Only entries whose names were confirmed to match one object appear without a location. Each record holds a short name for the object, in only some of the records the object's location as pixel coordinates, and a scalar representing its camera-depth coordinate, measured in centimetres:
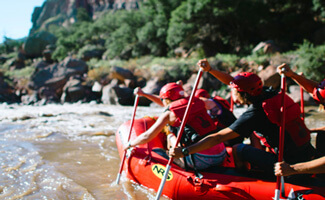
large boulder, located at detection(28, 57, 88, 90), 1697
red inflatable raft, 243
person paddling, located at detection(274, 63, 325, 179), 210
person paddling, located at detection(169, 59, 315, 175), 239
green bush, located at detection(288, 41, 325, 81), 1101
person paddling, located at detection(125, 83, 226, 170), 298
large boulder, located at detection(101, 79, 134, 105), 1312
